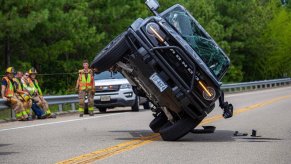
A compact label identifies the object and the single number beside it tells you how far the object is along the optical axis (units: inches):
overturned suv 448.1
